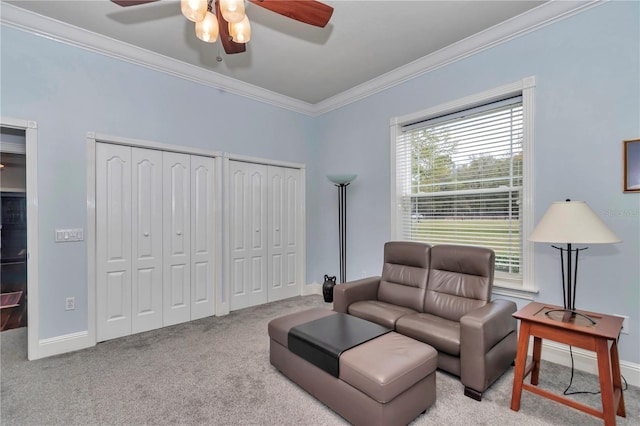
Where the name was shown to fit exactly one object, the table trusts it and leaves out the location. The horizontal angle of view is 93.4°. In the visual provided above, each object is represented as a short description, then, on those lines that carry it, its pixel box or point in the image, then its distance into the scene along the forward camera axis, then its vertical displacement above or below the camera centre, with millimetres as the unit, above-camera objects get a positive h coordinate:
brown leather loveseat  2029 -826
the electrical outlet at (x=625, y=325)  2230 -858
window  2812 +367
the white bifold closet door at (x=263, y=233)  4027 -330
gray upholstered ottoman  1619 -994
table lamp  1825 -113
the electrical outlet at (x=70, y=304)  2844 -886
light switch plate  2799 -234
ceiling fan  1687 +1178
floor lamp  4301 -219
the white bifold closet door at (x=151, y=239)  3080 -320
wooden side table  1647 -787
